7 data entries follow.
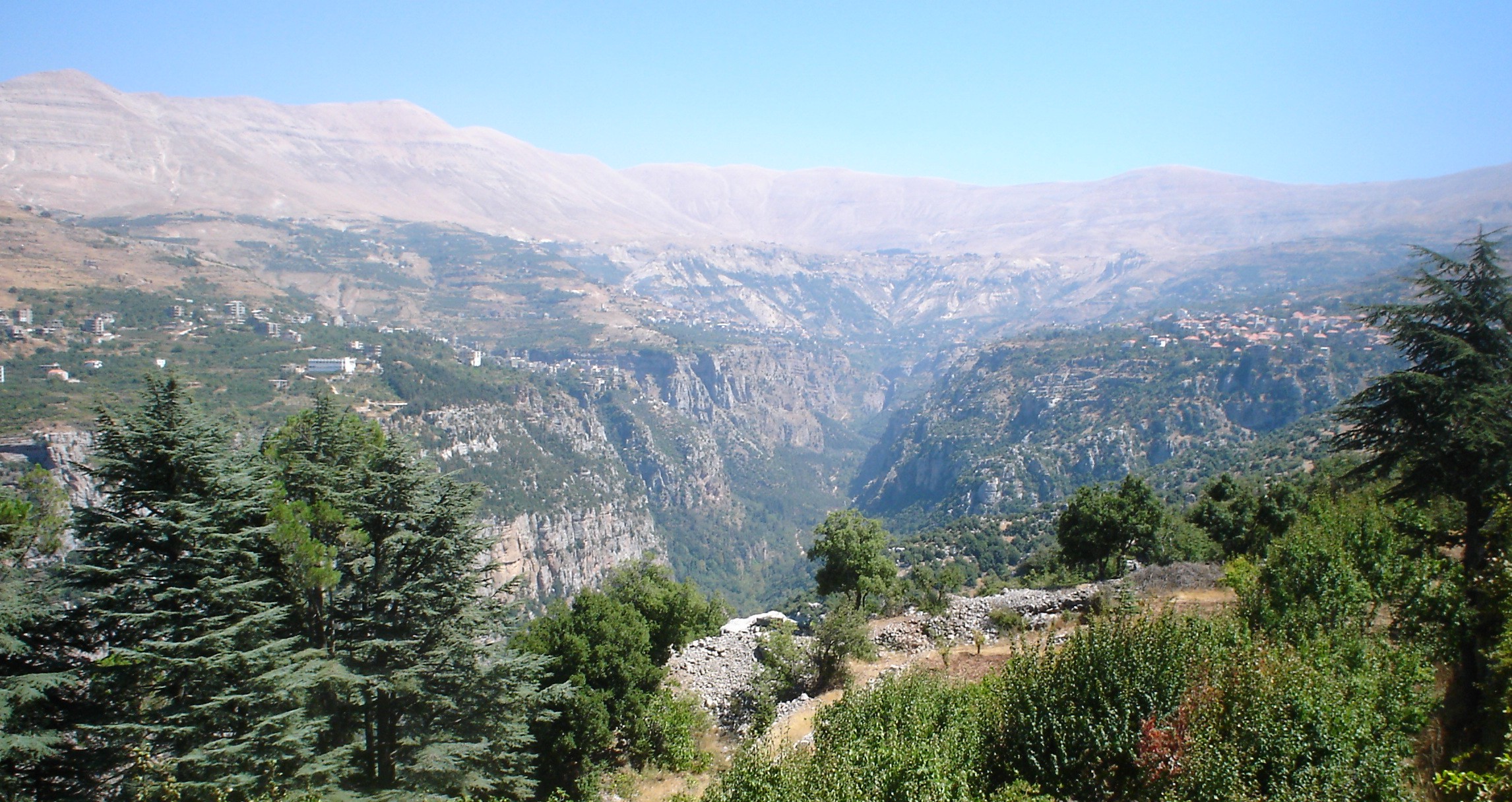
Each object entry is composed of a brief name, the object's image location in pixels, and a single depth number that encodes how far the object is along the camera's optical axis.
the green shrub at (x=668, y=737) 19.73
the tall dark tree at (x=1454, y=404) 15.43
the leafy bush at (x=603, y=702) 20.42
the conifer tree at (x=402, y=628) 16.97
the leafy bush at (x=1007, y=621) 24.56
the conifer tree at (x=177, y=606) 14.07
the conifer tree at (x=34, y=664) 12.96
